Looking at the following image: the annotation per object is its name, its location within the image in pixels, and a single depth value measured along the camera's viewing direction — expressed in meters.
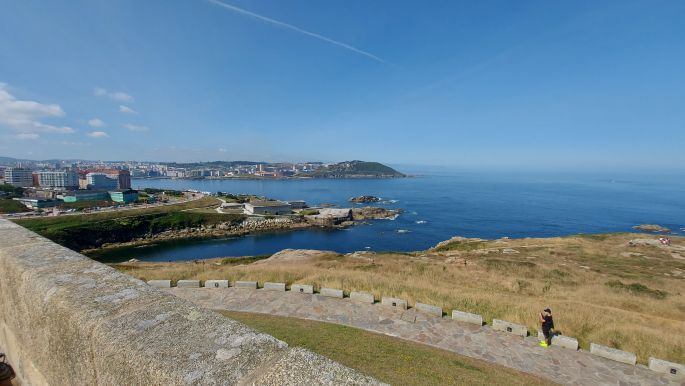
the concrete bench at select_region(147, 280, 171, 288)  13.11
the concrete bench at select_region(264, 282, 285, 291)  12.72
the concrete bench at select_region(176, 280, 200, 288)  13.22
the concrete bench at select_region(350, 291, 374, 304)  11.66
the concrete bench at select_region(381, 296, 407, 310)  11.22
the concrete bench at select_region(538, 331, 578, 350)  9.06
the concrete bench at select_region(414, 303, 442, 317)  10.83
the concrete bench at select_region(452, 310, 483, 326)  10.26
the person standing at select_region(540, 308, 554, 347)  9.17
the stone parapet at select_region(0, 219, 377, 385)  1.80
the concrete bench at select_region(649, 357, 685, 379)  7.79
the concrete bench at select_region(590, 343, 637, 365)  8.31
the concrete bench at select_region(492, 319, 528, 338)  9.66
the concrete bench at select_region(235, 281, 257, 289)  12.96
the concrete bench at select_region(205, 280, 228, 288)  13.09
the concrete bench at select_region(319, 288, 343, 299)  12.12
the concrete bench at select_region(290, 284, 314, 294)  12.52
